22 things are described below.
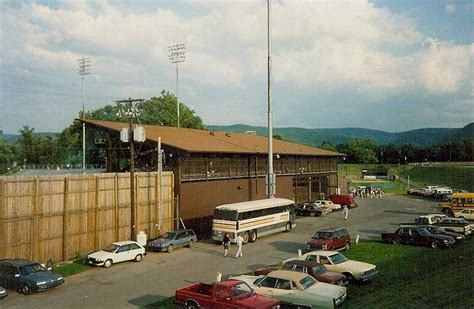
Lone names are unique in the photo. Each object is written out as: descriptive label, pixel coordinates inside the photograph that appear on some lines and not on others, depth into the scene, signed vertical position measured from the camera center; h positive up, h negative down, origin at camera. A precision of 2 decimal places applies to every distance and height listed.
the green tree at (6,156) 83.56 +2.63
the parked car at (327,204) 50.53 -4.22
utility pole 29.93 -1.22
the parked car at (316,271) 19.53 -4.56
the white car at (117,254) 25.64 -4.92
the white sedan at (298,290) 16.68 -4.70
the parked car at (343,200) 54.16 -4.07
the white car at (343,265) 20.89 -4.73
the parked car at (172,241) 29.81 -4.89
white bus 31.72 -3.81
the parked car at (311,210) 48.59 -4.68
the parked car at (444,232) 30.53 -4.57
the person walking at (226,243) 28.22 -4.69
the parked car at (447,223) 33.56 -4.42
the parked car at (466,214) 41.78 -4.57
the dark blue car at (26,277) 20.60 -4.94
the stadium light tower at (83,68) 82.50 +18.21
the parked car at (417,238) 29.26 -4.81
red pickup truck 15.70 -4.64
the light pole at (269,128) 38.09 +3.27
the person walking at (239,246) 27.91 -4.84
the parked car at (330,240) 28.08 -4.67
